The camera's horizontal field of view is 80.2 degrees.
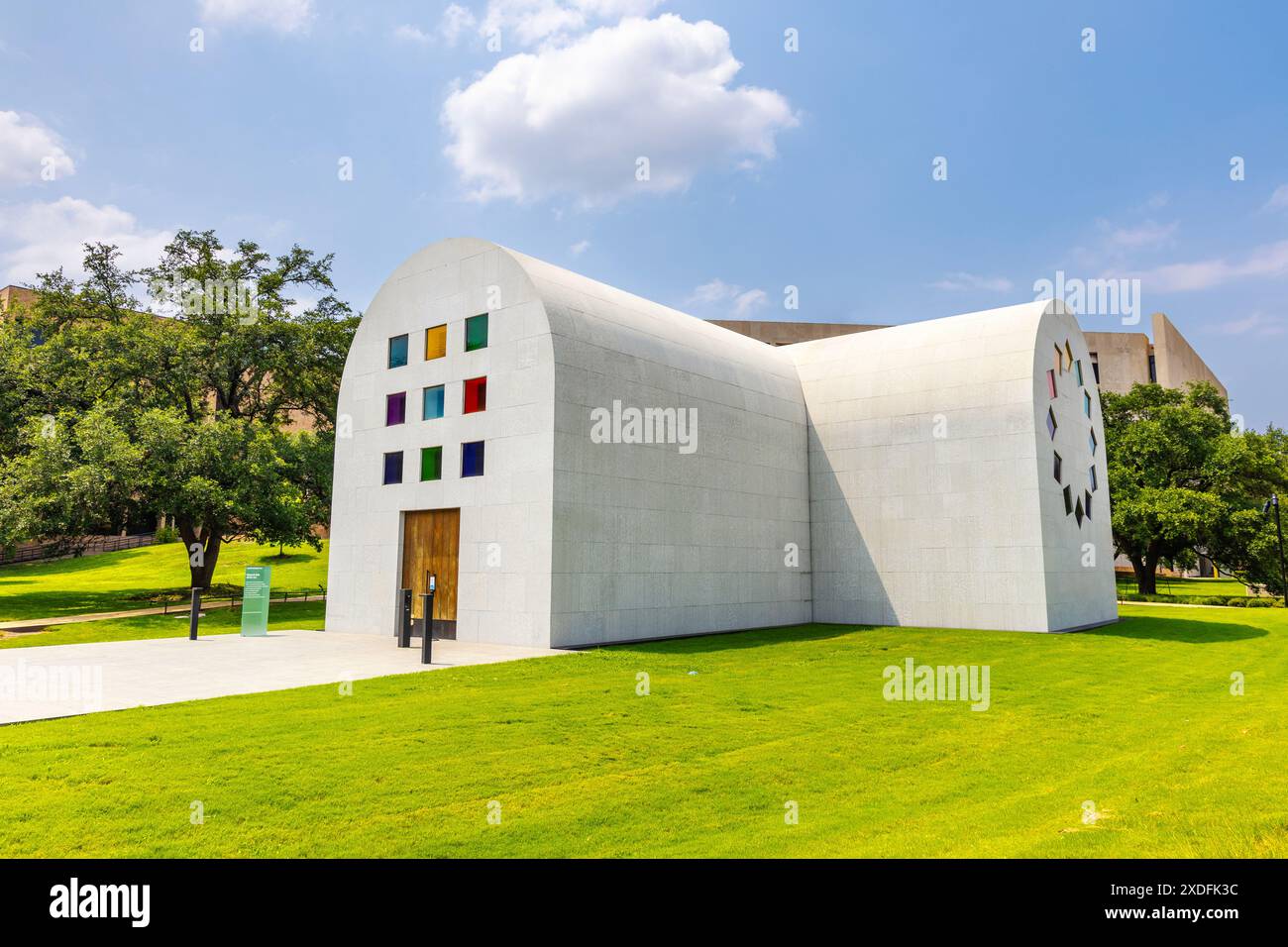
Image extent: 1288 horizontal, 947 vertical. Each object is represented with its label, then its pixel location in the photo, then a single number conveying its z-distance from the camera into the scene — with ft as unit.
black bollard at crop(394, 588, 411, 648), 63.26
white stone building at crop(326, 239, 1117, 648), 65.16
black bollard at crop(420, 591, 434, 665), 52.60
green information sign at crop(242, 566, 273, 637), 72.59
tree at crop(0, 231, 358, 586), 100.53
